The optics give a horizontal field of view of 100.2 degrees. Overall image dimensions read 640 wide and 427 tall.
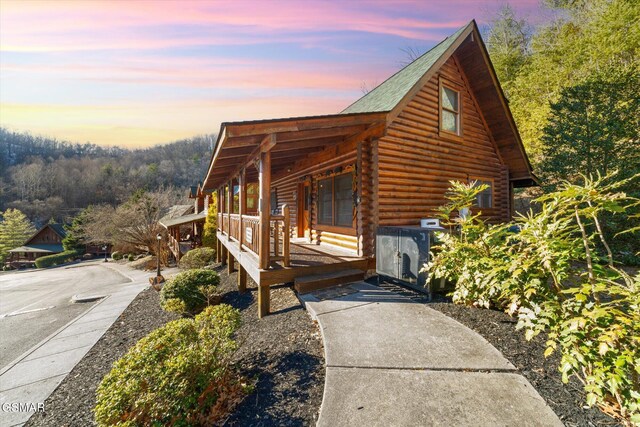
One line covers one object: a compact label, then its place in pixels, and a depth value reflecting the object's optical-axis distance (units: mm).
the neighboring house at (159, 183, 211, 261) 21078
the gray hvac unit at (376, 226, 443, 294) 4859
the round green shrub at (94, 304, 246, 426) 2627
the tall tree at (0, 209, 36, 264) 40344
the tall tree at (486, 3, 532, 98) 20266
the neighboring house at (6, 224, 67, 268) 37656
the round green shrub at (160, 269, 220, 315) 7561
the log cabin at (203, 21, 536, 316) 5352
